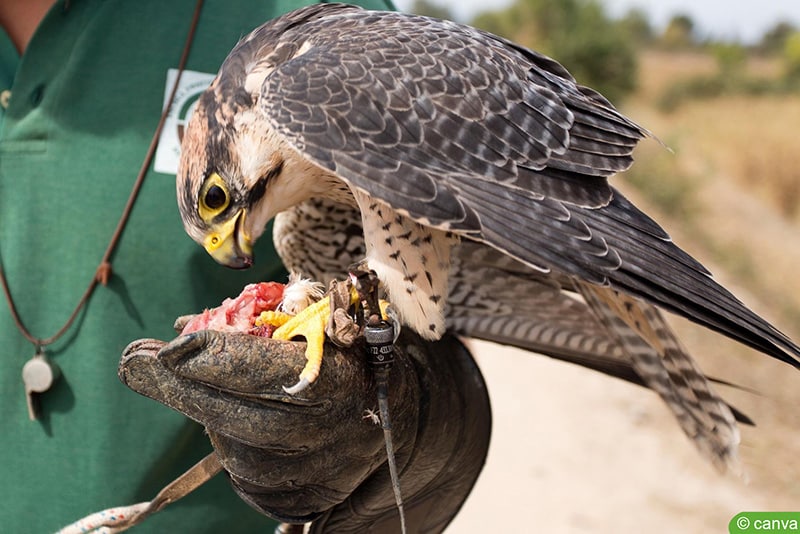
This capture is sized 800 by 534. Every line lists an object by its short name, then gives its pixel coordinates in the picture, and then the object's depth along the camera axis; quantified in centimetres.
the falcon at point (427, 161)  62
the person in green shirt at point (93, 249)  70
